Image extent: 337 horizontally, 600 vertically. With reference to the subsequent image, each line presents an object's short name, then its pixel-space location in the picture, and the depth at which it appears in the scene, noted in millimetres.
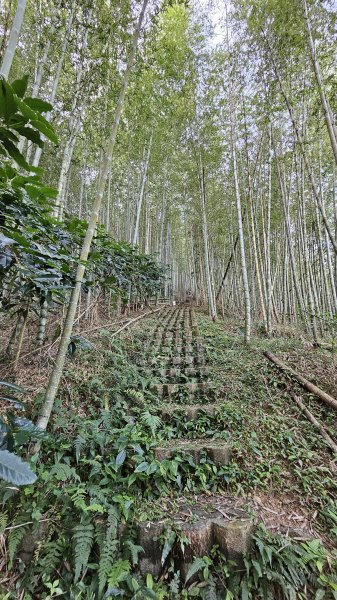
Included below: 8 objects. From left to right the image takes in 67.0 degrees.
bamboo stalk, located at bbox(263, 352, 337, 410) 2400
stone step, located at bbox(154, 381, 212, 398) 2703
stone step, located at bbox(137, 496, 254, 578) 1339
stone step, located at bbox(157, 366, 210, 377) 3038
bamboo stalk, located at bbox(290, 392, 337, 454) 2035
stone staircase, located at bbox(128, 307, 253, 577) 1357
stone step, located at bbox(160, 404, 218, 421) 2314
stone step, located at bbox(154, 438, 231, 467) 1861
